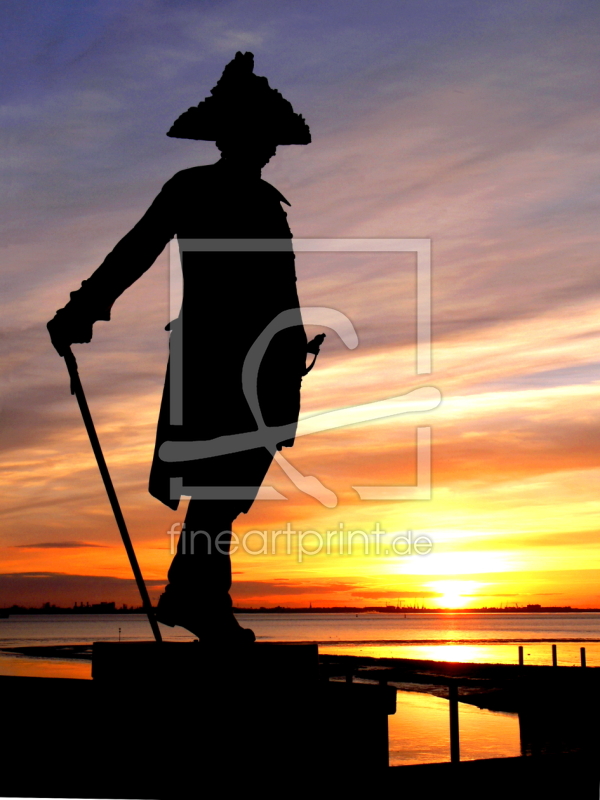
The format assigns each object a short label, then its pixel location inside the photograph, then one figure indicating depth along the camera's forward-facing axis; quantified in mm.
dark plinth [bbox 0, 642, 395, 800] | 3703
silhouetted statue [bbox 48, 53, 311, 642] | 4535
